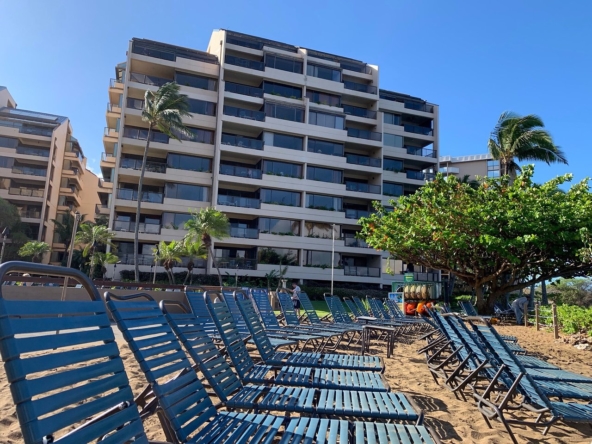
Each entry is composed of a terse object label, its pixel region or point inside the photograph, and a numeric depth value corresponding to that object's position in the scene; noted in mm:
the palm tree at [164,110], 29891
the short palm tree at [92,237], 31047
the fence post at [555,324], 11844
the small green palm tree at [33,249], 37219
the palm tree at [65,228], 45625
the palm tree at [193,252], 29256
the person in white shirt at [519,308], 17488
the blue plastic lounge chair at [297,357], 4645
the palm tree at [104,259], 31344
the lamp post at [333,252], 35747
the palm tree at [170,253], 30016
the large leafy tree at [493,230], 15438
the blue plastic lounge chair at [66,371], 1441
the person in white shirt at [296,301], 15439
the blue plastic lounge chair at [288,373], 3701
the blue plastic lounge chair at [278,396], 2859
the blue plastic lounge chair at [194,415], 2334
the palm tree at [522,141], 25875
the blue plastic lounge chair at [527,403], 3582
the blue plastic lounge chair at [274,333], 5410
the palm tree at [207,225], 29000
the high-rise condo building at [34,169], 44781
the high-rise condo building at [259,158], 35281
